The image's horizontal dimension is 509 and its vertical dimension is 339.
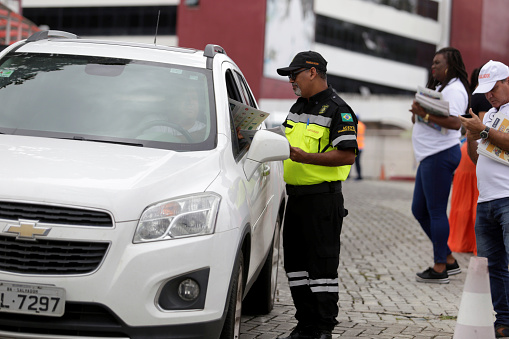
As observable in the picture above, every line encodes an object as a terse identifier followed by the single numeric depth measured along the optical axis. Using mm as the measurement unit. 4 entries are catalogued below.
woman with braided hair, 14401
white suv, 7028
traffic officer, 9730
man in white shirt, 10110
